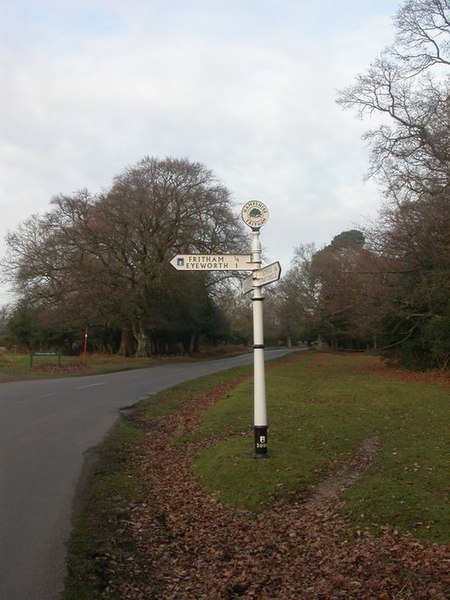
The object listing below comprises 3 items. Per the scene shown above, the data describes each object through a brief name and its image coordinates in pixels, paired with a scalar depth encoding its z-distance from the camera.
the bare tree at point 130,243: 44.38
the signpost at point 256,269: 8.72
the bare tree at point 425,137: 25.05
